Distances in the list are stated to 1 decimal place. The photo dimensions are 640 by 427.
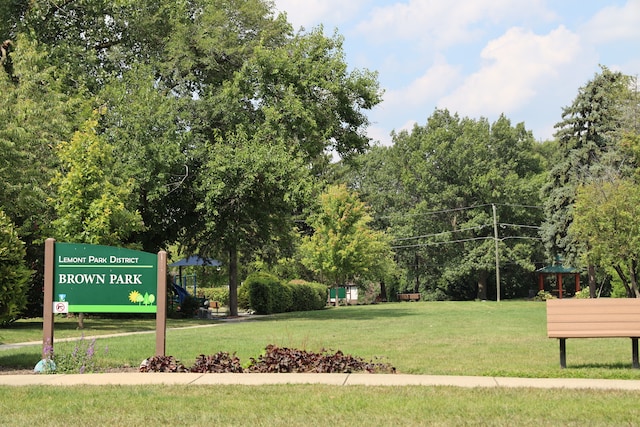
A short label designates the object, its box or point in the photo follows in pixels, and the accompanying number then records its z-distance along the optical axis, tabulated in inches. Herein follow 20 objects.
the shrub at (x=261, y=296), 1523.1
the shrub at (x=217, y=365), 421.4
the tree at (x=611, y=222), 1482.5
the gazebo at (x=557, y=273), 2573.1
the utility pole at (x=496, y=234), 2502.5
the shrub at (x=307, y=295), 1723.7
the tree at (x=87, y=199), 900.6
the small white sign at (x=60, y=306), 463.2
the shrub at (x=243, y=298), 1647.3
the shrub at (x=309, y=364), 417.1
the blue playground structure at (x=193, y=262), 1508.4
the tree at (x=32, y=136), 896.9
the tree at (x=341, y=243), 2167.8
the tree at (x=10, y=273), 499.8
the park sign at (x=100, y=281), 462.4
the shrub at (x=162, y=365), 425.1
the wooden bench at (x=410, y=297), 2807.6
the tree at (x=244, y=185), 1132.5
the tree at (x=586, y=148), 1724.5
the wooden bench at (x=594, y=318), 421.1
